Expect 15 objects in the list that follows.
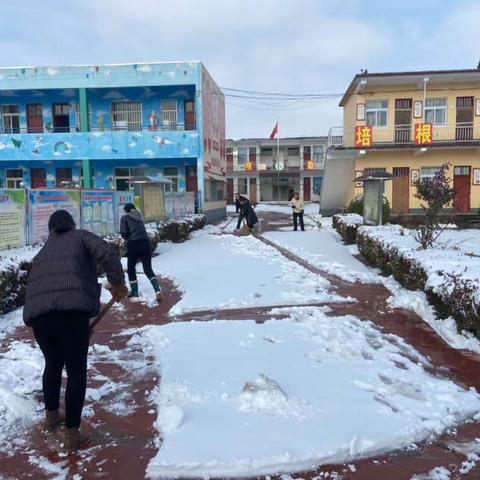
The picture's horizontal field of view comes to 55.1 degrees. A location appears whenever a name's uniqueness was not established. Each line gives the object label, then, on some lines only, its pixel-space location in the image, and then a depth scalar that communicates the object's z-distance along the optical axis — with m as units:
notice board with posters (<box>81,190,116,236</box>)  10.81
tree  9.03
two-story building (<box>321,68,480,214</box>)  23.17
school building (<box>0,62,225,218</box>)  23.34
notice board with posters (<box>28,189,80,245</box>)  8.58
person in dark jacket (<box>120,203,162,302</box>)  7.29
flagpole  49.22
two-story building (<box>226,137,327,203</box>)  50.59
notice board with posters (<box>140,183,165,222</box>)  14.02
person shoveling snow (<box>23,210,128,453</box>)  3.09
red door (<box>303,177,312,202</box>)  50.78
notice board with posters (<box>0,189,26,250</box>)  7.75
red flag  44.50
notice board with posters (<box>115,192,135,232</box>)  12.48
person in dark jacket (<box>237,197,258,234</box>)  16.84
